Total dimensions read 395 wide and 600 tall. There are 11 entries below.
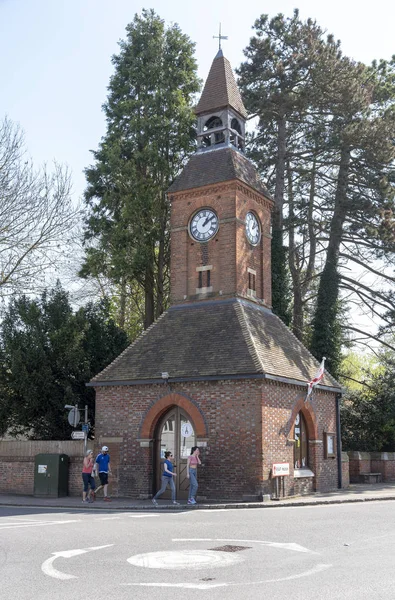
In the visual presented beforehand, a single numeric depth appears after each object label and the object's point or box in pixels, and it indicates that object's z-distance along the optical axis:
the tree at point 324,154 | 30.16
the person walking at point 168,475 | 18.70
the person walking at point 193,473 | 18.88
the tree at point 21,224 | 23.45
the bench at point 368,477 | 28.27
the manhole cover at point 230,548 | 10.01
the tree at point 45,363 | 26.20
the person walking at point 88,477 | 20.06
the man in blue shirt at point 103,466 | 20.02
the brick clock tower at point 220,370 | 20.23
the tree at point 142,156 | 30.25
